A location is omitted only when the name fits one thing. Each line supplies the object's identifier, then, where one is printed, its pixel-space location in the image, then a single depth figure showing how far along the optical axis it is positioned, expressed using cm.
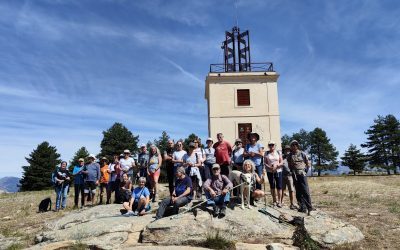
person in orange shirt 1258
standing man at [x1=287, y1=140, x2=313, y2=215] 893
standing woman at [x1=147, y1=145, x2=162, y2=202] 1030
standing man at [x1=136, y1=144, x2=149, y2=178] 1066
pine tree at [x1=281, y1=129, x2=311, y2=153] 8559
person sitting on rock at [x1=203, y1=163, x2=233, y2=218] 779
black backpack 1291
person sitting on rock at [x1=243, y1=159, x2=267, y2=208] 839
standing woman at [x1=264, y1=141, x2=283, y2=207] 942
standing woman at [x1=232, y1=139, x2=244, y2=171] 963
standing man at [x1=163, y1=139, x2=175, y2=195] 1012
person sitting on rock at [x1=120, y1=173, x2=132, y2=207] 1038
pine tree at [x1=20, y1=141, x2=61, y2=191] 5084
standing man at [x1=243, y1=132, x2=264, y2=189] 934
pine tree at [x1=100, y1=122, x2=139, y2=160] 5528
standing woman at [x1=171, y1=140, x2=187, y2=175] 976
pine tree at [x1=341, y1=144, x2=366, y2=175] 5714
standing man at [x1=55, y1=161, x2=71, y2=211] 1213
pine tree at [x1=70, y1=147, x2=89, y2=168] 5784
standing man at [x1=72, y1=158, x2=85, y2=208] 1204
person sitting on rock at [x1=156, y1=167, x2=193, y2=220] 827
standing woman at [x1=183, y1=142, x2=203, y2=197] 949
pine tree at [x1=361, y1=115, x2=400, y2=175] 5627
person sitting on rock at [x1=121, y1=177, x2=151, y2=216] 889
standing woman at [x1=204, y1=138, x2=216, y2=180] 962
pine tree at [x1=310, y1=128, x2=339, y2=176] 6694
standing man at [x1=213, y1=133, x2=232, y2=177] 959
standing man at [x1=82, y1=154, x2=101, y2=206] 1186
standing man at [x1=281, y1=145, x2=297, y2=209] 965
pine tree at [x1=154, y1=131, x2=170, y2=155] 5847
